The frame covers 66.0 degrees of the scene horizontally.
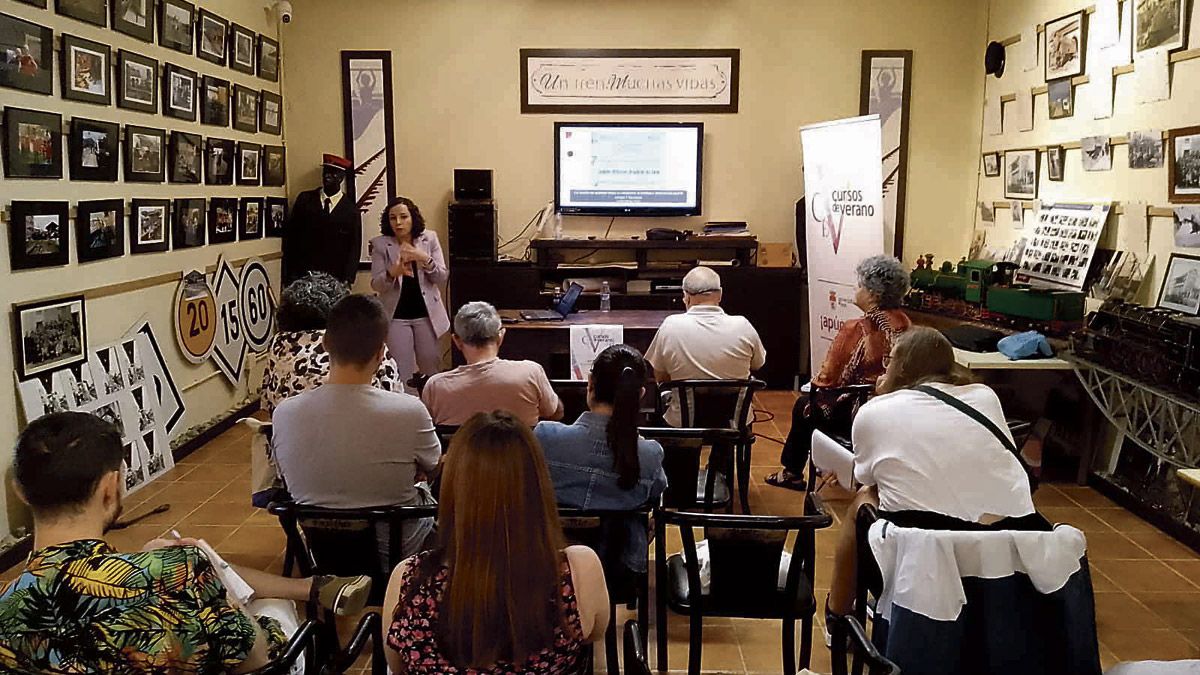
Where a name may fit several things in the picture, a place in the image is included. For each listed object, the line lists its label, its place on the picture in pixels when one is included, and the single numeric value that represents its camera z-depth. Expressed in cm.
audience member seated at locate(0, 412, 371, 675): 159
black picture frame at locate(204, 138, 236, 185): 562
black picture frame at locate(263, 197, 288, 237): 663
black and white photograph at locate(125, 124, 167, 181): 471
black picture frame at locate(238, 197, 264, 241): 614
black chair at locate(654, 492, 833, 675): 247
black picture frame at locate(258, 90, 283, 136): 656
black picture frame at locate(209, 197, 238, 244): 570
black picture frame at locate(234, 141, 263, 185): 614
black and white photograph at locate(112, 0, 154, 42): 461
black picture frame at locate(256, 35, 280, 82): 653
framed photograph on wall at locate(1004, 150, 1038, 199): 593
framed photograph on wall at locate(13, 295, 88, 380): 391
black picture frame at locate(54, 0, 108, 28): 415
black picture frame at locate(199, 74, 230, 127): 558
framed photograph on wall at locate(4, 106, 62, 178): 377
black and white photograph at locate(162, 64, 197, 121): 510
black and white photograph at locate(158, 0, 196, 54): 506
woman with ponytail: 270
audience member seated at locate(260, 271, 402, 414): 338
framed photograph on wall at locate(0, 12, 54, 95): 375
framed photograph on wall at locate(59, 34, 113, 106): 417
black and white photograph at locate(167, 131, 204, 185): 518
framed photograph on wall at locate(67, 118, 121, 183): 424
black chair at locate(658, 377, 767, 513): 390
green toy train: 488
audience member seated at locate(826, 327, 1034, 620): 250
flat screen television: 698
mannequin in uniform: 668
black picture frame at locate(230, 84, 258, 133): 609
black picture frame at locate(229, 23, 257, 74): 603
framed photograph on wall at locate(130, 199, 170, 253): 478
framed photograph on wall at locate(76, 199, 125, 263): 431
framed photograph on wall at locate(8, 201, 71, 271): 384
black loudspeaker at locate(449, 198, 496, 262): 675
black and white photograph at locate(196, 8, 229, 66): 554
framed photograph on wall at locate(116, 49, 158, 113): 463
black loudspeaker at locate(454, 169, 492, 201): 679
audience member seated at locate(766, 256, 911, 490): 419
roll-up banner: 560
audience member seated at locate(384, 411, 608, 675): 165
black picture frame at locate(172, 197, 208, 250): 524
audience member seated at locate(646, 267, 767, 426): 423
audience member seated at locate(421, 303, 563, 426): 337
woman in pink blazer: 559
